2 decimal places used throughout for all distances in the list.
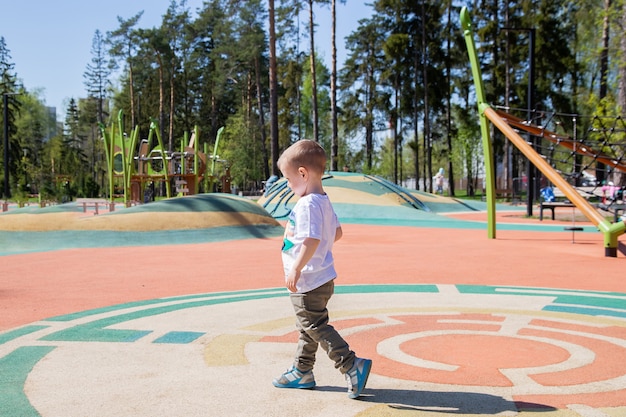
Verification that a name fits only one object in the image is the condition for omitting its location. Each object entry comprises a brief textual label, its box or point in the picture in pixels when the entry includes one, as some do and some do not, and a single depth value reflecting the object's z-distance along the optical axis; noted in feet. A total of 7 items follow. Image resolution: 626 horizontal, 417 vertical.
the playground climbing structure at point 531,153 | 37.60
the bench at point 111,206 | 64.86
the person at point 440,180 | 161.38
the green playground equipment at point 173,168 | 107.14
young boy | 11.95
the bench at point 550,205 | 63.85
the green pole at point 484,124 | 48.57
